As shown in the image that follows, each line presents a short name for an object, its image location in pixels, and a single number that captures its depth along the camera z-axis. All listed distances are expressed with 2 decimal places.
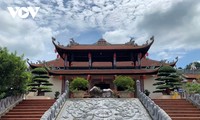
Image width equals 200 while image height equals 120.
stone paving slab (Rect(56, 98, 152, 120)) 6.24
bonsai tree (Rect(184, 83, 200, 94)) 9.20
